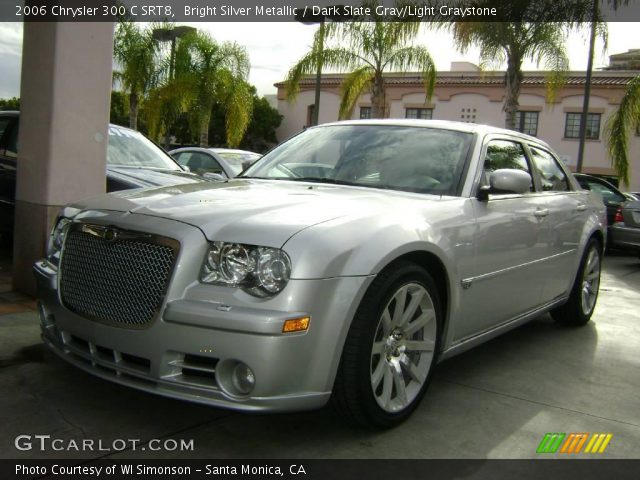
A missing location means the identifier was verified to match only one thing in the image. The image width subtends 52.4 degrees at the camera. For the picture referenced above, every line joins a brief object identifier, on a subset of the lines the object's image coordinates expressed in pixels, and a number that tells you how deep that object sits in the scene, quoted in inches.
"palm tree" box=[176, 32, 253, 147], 808.9
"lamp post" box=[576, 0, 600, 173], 668.4
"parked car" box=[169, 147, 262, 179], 382.9
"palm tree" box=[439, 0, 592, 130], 658.8
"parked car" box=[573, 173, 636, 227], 490.6
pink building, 1184.2
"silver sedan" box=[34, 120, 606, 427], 103.4
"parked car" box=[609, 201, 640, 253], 442.0
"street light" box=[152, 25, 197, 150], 789.9
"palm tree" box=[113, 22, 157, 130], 826.8
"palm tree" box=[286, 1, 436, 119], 684.1
